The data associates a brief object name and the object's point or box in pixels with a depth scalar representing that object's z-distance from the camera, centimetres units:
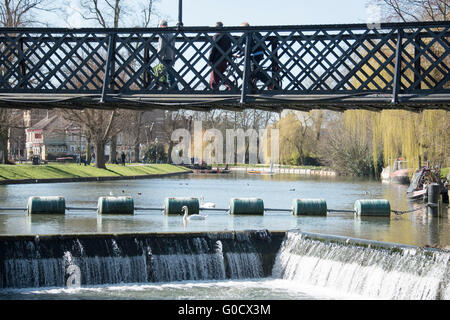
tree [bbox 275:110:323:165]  10356
